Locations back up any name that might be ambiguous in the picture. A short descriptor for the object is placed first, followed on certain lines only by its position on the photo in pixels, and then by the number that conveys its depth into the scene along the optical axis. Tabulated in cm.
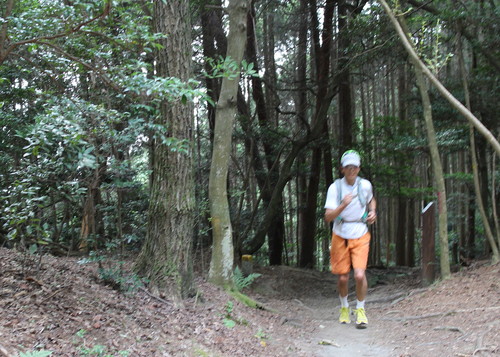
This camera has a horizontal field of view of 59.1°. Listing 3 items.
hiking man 544
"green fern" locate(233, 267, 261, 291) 707
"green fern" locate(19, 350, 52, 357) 287
